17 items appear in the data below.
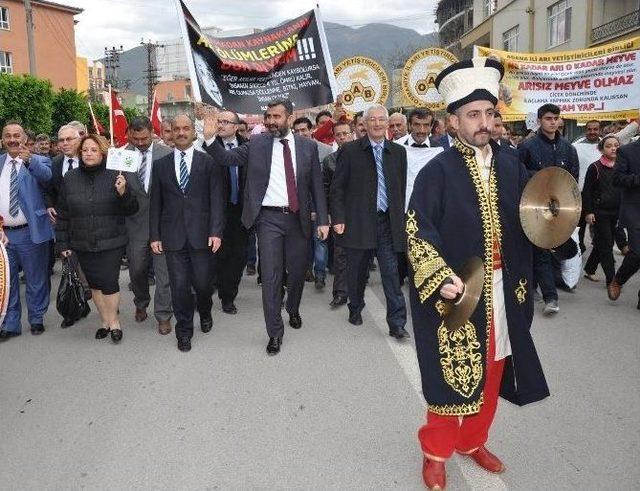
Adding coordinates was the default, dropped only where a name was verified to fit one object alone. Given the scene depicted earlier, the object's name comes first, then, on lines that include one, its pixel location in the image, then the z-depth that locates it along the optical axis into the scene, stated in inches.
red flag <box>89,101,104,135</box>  241.5
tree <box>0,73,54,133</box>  995.3
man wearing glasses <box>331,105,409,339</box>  206.7
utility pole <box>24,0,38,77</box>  825.5
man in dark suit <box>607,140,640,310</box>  221.0
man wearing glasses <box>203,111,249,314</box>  244.4
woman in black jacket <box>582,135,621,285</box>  266.4
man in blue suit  214.1
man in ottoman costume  106.6
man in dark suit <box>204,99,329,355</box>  194.2
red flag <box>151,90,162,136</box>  311.7
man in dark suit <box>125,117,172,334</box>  222.4
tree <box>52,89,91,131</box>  1192.2
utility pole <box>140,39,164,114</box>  2297.0
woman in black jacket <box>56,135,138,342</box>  202.1
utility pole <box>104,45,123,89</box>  2359.7
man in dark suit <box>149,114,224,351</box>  199.8
